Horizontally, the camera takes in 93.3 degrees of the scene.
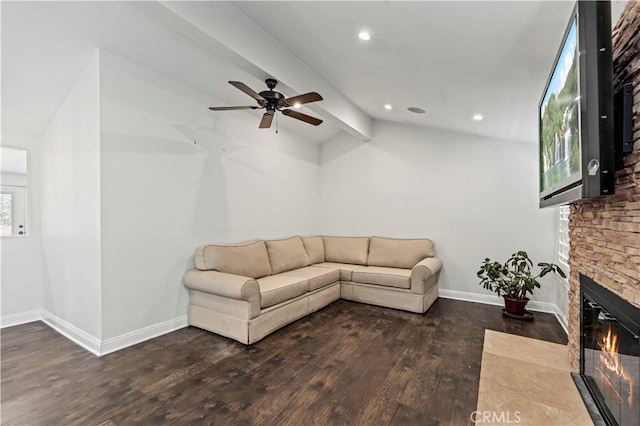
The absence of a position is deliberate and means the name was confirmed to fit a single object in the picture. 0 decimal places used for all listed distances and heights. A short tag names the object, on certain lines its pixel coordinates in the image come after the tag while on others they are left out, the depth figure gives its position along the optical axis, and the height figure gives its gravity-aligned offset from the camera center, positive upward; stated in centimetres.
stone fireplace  123 -2
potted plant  377 -90
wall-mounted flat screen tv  120 +47
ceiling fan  274 +107
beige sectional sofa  312 -88
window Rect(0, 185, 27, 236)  361 +2
